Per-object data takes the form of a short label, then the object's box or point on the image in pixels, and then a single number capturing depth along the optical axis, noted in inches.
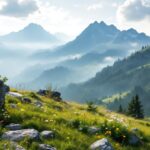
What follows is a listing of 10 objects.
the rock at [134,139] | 653.0
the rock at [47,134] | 581.9
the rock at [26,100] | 914.1
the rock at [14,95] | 940.6
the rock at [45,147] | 531.9
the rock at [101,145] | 559.5
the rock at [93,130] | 651.7
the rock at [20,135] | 552.4
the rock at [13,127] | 598.9
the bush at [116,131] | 650.8
